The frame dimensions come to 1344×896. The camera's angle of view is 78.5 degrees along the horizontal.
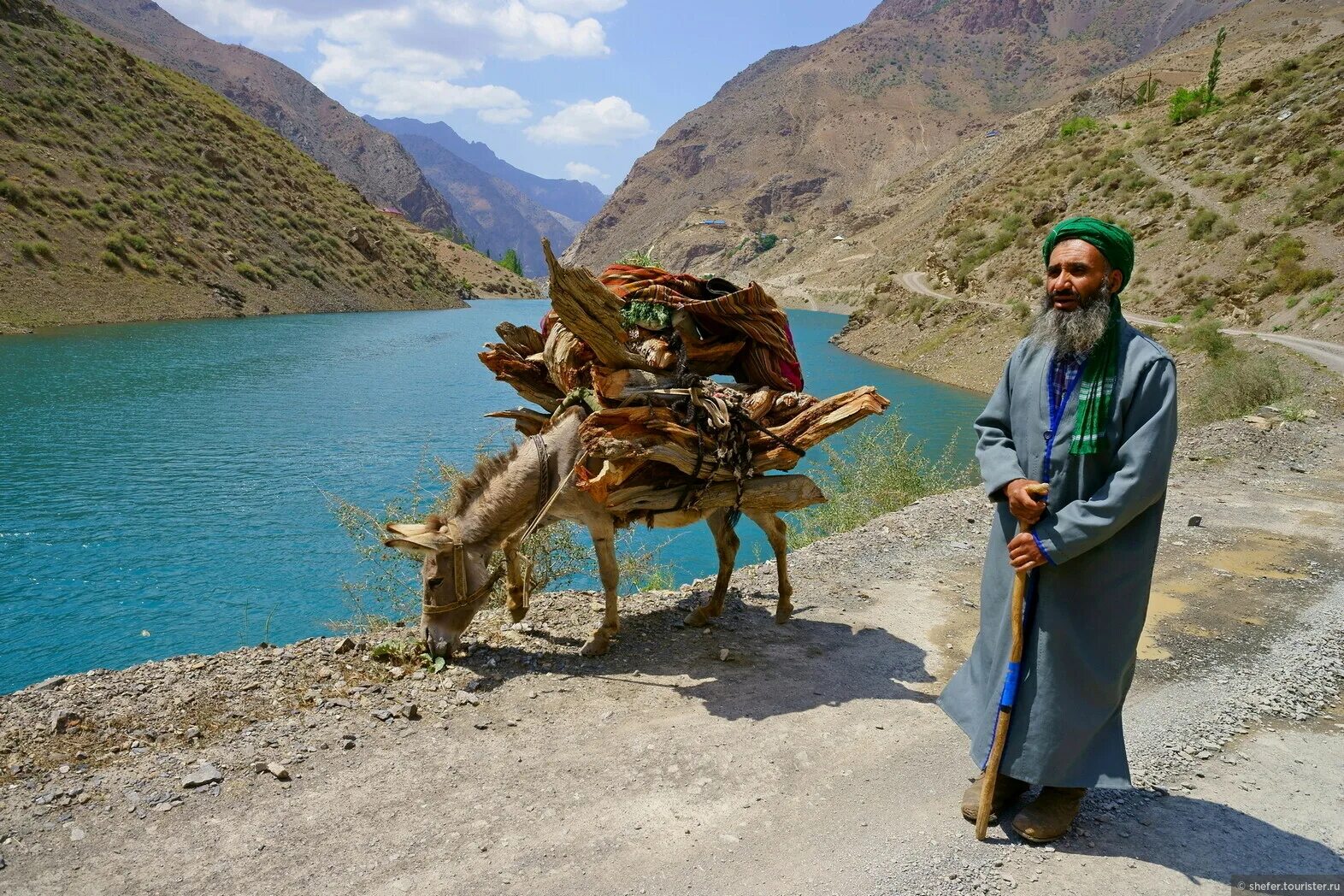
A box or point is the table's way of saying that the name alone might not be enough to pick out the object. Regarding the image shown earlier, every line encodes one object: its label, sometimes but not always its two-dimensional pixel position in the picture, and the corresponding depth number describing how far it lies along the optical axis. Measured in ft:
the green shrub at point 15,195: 124.67
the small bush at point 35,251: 118.83
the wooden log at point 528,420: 21.04
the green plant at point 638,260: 20.22
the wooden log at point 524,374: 21.40
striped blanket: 18.70
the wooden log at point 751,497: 18.49
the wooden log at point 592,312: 16.74
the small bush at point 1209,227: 95.45
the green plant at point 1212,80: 140.36
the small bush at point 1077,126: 174.60
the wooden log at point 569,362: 19.39
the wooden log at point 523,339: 21.27
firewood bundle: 17.30
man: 10.40
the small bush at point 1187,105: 137.80
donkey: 17.61
